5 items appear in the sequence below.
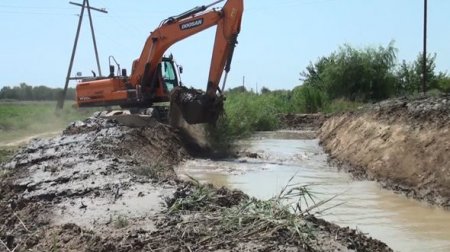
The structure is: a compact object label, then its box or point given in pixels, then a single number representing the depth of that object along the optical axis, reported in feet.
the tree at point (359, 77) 132.87
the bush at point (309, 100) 125.90
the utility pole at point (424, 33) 99.81
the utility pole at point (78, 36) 117.65
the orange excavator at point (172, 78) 53.72
